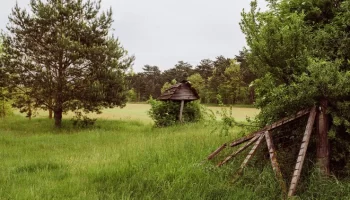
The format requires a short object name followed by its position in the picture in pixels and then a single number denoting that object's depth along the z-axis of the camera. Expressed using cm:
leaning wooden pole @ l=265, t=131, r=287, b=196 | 504
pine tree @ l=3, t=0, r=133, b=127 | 1647
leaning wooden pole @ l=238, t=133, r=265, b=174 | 560
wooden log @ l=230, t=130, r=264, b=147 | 610
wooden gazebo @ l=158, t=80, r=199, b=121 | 1769
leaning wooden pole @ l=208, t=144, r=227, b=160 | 650
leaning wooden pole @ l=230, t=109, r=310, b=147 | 569
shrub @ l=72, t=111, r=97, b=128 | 1785
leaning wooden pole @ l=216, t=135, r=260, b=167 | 595
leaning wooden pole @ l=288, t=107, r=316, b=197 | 486
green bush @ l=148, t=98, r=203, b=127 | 1799
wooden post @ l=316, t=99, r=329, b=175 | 550
